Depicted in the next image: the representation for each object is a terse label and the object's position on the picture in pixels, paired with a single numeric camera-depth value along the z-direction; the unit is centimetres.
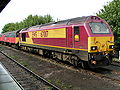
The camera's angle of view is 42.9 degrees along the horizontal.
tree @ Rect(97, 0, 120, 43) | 1463
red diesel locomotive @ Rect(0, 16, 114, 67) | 938
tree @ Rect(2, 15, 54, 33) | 4441
